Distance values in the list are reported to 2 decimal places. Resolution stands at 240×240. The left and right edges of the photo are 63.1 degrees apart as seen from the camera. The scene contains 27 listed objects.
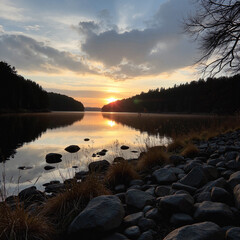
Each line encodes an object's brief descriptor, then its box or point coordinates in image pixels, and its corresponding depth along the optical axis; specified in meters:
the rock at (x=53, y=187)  4.96
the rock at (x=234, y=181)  3.01
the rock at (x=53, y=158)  8.63
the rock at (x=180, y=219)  2.44
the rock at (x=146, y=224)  2.54
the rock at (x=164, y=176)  4.14
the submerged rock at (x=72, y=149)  10.87
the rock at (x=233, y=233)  1.90
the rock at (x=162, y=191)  3.47
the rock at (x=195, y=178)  3.51
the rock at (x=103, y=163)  6.53
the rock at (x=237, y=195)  2.52
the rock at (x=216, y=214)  2.28
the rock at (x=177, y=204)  2.61
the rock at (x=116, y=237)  2.38
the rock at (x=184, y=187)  3.28
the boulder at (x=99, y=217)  2.45
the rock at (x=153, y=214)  2.70
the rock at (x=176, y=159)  5.80
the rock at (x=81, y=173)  6.08
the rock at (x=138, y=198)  3.17
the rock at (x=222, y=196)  2.70
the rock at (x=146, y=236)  2.30
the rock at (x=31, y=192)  4.43
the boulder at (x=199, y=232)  1.91
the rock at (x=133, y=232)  2.42
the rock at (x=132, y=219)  2.69
